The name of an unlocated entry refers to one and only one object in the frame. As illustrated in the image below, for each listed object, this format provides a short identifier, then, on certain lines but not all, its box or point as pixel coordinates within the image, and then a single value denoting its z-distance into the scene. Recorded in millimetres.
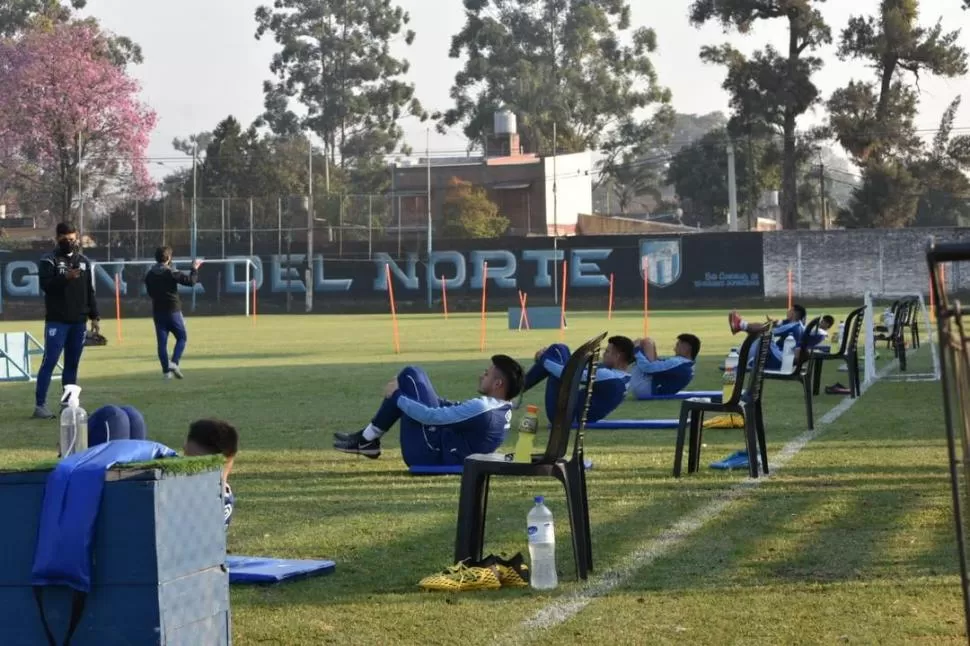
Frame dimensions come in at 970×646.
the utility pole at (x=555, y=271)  62625
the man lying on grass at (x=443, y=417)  10477
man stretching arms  22312
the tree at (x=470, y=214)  73250
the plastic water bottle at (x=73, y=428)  6812
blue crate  4910
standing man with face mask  15805
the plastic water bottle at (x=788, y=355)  16000
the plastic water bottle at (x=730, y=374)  12762
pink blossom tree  68938
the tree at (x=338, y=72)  96125
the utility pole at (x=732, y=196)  72625
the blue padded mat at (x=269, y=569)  7195
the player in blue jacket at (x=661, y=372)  17766
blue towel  4922
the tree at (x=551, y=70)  94312
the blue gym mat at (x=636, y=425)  14438
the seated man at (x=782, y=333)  17016
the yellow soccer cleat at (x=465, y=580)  6977
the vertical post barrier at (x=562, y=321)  37578
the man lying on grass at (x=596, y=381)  13305
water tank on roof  86062
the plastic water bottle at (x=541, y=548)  6922
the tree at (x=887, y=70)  65875
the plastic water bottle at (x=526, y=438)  7504
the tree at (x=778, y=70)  66625
